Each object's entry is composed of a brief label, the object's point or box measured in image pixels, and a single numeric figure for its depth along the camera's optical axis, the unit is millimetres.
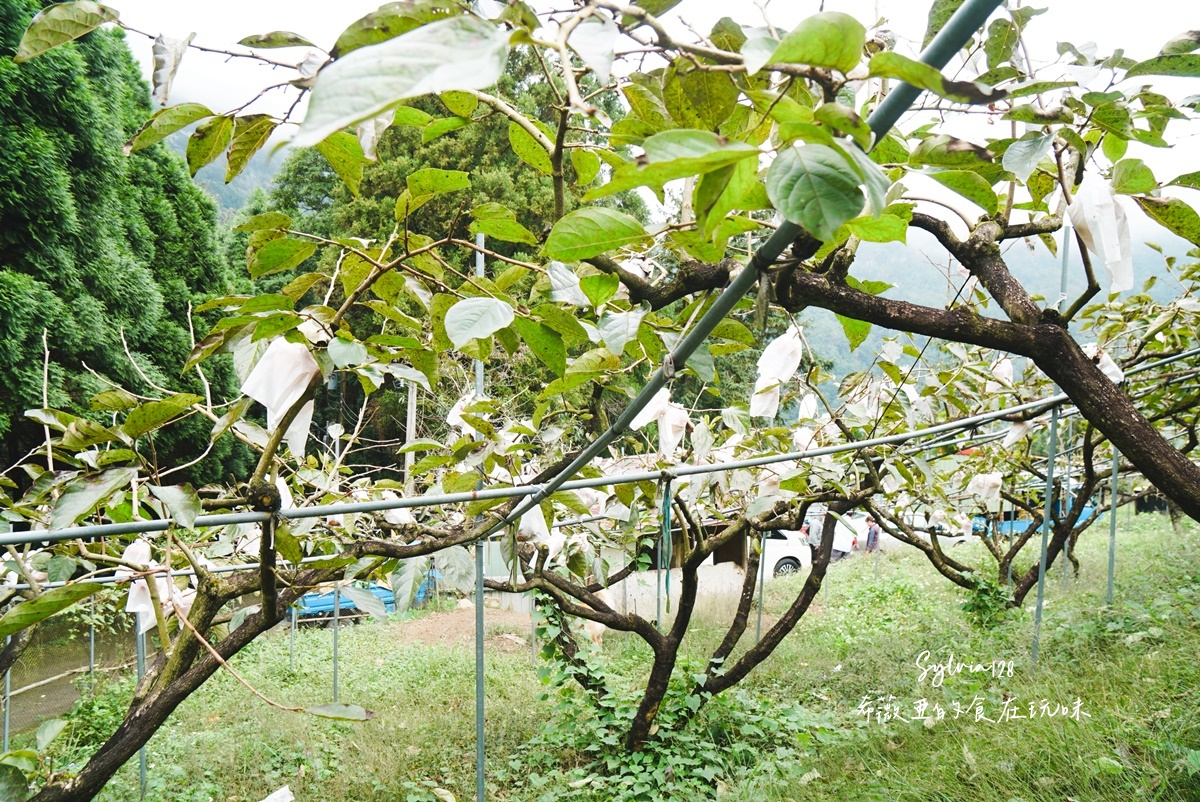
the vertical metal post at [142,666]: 1815
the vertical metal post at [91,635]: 3441
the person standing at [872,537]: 9489
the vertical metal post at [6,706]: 2712
